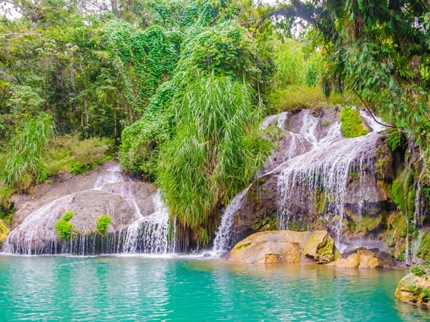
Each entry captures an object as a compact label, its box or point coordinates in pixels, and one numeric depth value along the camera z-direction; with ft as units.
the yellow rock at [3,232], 46.98
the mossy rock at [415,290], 20.58
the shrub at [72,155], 59.06
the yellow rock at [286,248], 34.04
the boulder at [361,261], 31.86
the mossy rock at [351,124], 52.16
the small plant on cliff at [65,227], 43.62
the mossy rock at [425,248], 31.26
